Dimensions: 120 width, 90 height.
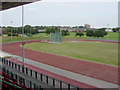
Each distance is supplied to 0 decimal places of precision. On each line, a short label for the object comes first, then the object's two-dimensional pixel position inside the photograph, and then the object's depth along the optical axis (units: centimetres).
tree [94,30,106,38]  6460
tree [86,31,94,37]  6594
